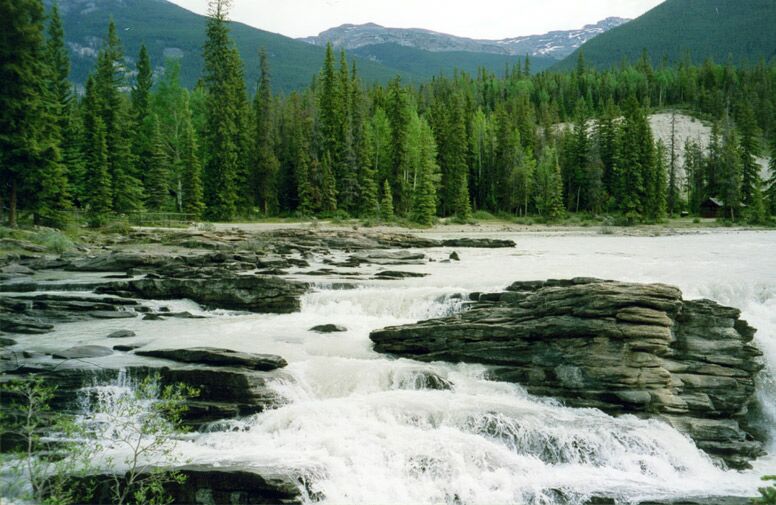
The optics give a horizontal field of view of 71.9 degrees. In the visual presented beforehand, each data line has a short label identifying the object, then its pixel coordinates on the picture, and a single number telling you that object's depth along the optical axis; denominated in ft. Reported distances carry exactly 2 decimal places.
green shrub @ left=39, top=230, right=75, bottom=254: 111.24
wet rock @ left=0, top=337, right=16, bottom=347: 50.44
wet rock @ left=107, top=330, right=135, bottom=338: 55.62
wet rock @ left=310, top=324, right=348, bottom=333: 61.26
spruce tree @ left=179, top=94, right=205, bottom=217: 187.83
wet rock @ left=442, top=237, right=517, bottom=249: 148.15
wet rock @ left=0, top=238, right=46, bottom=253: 105.70
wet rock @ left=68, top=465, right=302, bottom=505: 30.96
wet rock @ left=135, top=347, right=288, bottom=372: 45.52
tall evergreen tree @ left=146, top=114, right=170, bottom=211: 195.00
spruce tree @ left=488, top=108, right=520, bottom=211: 273.13
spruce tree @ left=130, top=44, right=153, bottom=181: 205.67
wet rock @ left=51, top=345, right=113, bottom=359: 46.03
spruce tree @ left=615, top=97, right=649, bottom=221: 245.86
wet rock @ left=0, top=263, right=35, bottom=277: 84.94
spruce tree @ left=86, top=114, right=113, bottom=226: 159.84
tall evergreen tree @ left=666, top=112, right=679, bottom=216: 292.20
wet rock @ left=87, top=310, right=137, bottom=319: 65.98
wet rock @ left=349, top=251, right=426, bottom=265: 109.91
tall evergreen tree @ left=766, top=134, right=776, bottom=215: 251.31
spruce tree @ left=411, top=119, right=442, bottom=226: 217.15
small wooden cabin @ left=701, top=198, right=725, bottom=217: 268.00
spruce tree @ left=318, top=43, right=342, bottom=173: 239.91
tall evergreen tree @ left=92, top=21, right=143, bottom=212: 172.55
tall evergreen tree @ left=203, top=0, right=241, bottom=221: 205.05
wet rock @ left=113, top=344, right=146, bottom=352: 49.89
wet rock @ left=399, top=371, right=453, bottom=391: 46.83
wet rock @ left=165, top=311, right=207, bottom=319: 67.97
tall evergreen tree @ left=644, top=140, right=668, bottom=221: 248.40
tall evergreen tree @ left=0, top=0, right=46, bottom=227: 118.83
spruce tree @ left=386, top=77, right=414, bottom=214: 248.52
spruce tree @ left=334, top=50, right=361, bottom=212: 233.96
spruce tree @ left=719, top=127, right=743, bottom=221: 250.57
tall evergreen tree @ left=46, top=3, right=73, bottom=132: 196.85
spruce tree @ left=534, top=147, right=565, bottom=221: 250.78
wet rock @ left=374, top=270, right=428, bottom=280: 86.62
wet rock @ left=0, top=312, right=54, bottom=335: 57.06
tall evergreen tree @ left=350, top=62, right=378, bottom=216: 232.53
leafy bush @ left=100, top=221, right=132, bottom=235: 151.02
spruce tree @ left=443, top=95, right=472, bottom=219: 242.58
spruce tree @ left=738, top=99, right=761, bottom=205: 263.70
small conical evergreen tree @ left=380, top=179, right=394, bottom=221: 220.43
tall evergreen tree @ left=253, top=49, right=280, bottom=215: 228.22
